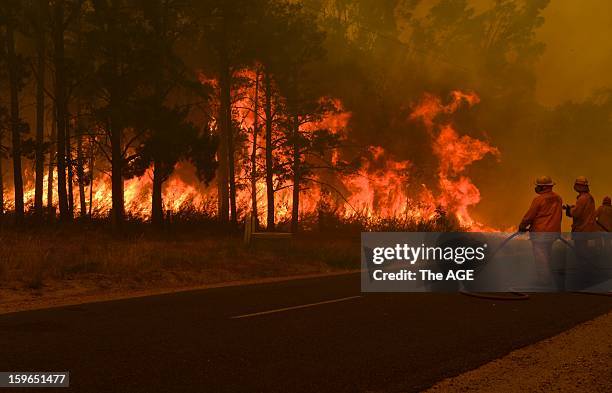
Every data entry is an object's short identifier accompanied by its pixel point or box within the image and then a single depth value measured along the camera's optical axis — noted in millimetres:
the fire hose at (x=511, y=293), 10720
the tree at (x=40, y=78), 27656
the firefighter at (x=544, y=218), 10445
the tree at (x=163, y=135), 25000
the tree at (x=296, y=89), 32844
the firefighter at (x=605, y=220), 13782
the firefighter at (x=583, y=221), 12383
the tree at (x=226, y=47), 28938
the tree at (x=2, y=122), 26516
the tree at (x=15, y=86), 25672
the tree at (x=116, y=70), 24672
